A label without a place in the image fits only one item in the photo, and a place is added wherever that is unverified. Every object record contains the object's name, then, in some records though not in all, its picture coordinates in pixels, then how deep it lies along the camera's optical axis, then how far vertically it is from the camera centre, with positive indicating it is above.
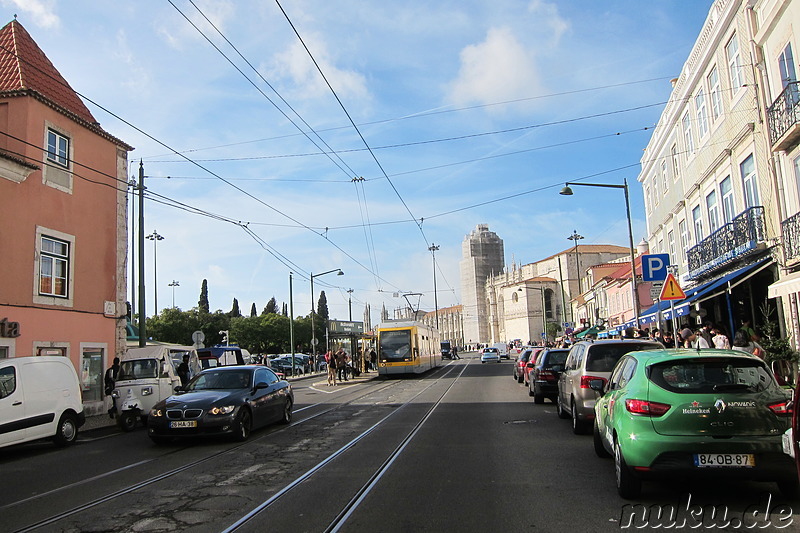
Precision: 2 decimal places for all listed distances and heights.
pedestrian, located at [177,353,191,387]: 19.12 -0.53
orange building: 16.94 +4.17
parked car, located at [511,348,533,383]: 26.41 -1.24
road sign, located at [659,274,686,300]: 12.86 +0.80
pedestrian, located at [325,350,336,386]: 30.63 -1.06
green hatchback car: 5.85 -0.92
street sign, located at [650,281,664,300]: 15.03 +0.94
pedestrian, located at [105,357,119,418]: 16.05 -0.56
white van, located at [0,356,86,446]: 11.09 -0.73
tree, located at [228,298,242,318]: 96.43 +6.35
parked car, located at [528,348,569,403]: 16.50 -1.02
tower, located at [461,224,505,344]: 125.00 +14.95
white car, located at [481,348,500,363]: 63.26 -1.77
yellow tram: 34.88 -0.27
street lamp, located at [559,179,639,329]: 22.28 +4.52
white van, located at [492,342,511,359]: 74.66 -1.73
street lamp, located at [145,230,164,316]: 63.20 +12.03
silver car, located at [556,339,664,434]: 10.84 -0.65
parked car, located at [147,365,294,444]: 11.28 -1.02
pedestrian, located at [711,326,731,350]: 14.37 -0.35
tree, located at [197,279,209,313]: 83.86 +7.71
